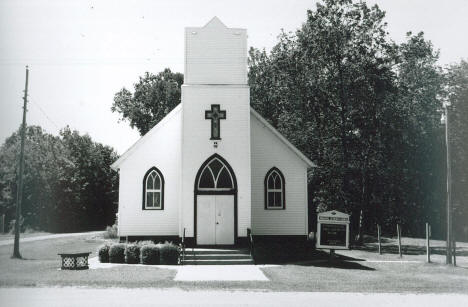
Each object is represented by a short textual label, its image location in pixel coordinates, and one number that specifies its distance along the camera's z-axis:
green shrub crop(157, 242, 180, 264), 19.45
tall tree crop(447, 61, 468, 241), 39.44
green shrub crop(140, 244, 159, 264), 19.36
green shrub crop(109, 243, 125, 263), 19.66
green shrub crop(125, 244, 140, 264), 19.48
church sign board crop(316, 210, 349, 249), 20.50
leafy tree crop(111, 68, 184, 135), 50.53
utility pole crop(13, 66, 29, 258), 22.86
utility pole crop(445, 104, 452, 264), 20.75
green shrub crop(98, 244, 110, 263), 19.80
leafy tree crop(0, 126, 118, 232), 43.09
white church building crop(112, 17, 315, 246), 22.25
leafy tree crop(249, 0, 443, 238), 31.30
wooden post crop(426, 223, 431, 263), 21.15
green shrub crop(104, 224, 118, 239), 32.88
